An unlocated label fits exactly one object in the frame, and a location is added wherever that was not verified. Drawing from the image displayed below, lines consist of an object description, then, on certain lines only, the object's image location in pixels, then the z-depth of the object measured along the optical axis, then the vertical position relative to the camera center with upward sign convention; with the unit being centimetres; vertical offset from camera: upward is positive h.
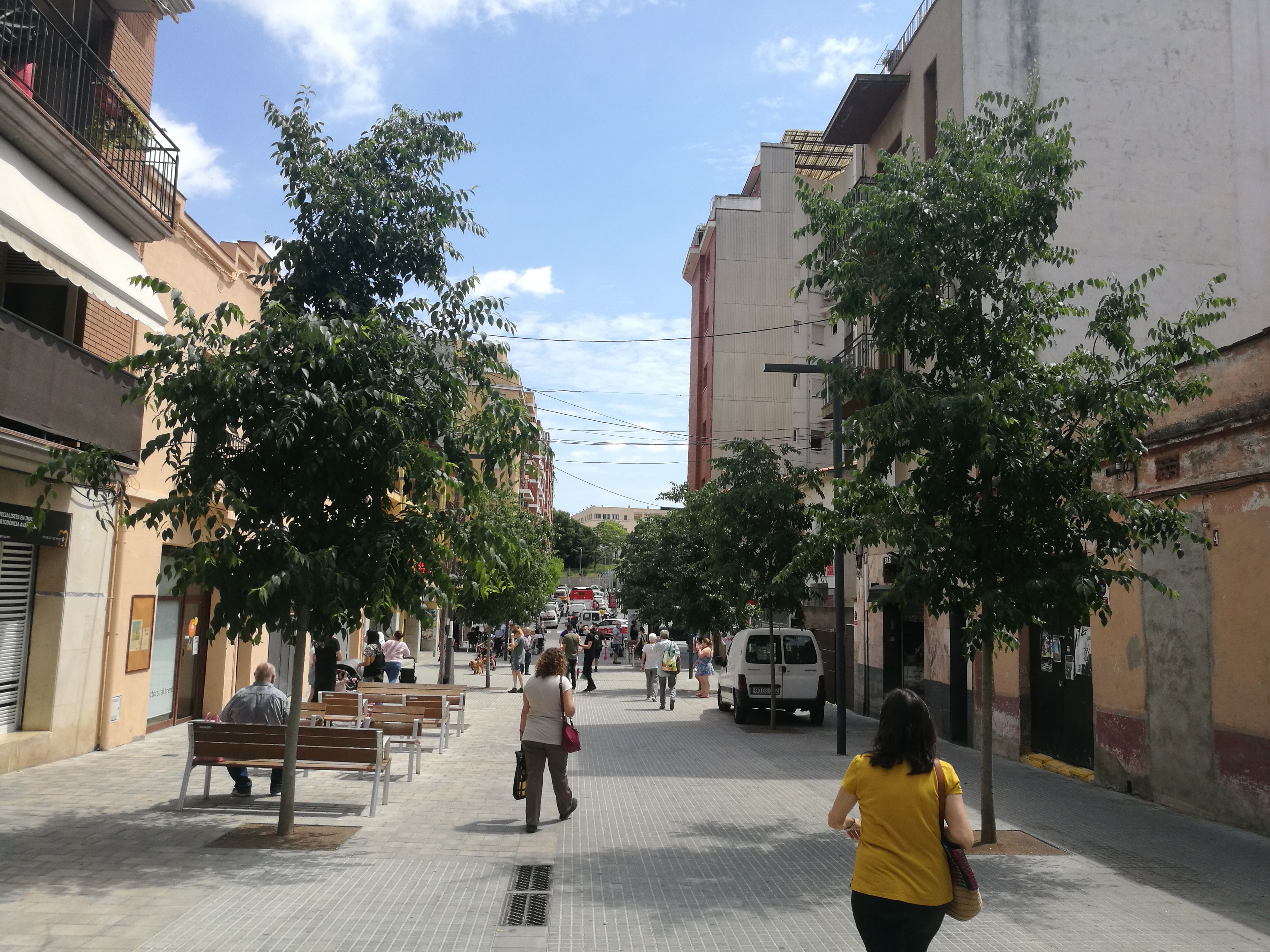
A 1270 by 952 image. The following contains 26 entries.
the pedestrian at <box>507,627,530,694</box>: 2748 -115
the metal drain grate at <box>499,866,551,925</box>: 666 -191
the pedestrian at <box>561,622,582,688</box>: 2688 -85
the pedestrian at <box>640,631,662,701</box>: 2473 -108
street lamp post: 1616 +9
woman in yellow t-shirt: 400 -79
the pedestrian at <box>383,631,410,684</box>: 2180 -99
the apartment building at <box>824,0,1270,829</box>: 1291 +872
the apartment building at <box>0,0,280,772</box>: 1091 +315
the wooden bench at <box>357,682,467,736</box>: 1631 -127
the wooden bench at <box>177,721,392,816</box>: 955 -128
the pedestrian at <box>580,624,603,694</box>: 2941 -109
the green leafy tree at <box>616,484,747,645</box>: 3028 +139
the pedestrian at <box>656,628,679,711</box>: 2408 -111
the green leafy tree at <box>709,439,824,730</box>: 2062 +189
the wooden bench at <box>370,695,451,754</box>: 1467 -139
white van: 2103 -104
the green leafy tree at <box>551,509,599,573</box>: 11569 +861
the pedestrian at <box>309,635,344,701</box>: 1916 -114
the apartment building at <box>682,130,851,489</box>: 5919 +1753
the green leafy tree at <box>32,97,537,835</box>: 841 +157
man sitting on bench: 1048 -104
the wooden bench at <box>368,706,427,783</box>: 1230 -146
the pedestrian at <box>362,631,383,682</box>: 2103 -113
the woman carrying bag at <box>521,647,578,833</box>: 948 -97
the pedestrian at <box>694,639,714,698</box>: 2994 -140
